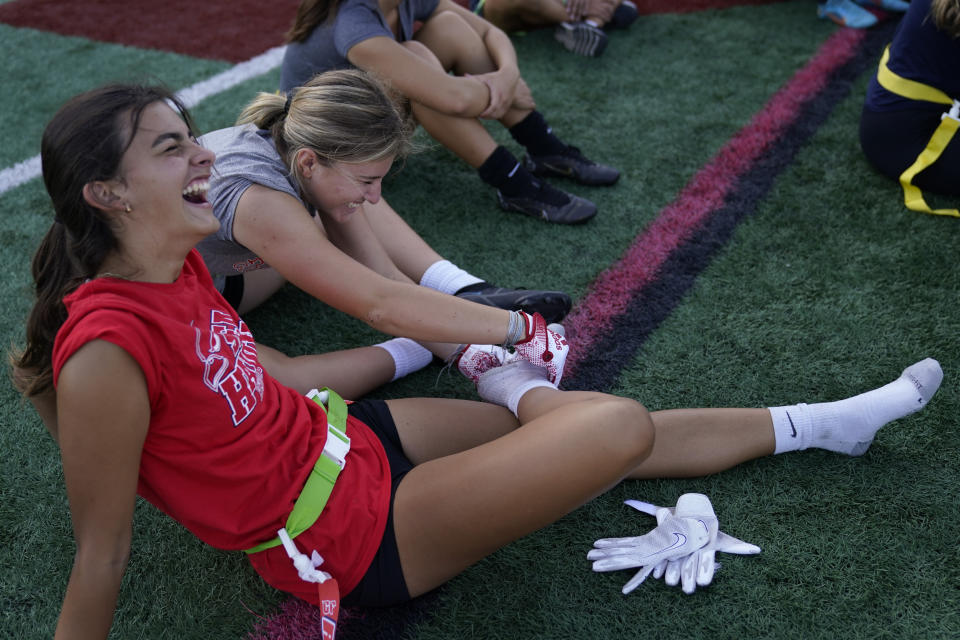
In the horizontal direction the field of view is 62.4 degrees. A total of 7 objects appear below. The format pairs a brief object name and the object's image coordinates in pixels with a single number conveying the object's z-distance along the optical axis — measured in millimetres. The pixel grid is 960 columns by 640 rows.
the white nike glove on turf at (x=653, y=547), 1658
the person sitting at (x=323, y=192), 1746
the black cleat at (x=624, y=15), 4258
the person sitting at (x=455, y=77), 2623
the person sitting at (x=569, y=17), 3969
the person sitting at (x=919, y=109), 2705
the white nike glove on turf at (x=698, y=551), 1639
